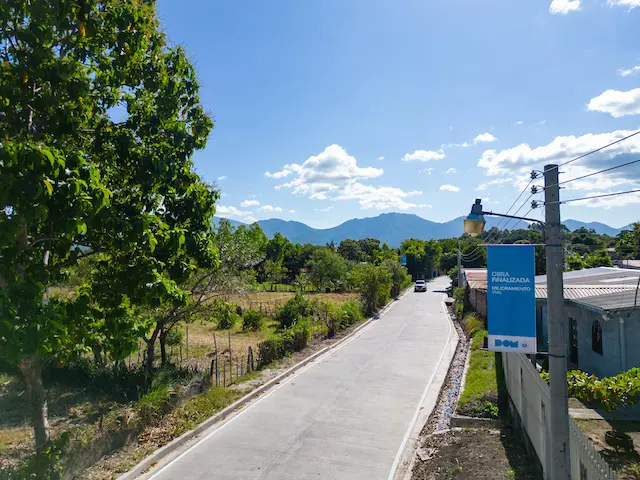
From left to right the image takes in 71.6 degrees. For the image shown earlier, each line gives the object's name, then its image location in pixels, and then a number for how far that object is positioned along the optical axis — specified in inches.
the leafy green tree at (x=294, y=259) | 3344.0
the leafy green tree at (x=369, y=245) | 4460.6
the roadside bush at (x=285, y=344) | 684.7
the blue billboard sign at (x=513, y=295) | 285.7
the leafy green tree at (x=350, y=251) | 3896.2
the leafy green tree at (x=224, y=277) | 559.2
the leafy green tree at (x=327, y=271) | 2048.5
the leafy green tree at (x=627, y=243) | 1410.2
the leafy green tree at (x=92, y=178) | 208.4
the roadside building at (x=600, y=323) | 476.4
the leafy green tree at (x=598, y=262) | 1551.8
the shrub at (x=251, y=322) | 1027.9
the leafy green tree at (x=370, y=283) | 1295.5
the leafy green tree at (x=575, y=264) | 1520.7
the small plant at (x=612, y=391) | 343.9
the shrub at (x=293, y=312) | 1018.7
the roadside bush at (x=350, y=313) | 1034.0
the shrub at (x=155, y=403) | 406.3
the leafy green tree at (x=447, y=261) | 3284.9
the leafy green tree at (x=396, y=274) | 1842.0
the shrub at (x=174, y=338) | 752.3
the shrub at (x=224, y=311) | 560.4
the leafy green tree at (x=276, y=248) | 3159.5
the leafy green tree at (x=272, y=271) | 2468.0
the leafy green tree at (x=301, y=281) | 2228.1
